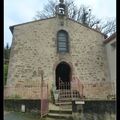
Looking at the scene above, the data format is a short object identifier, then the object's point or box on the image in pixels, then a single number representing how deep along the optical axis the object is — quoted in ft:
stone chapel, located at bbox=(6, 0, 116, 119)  22.12
